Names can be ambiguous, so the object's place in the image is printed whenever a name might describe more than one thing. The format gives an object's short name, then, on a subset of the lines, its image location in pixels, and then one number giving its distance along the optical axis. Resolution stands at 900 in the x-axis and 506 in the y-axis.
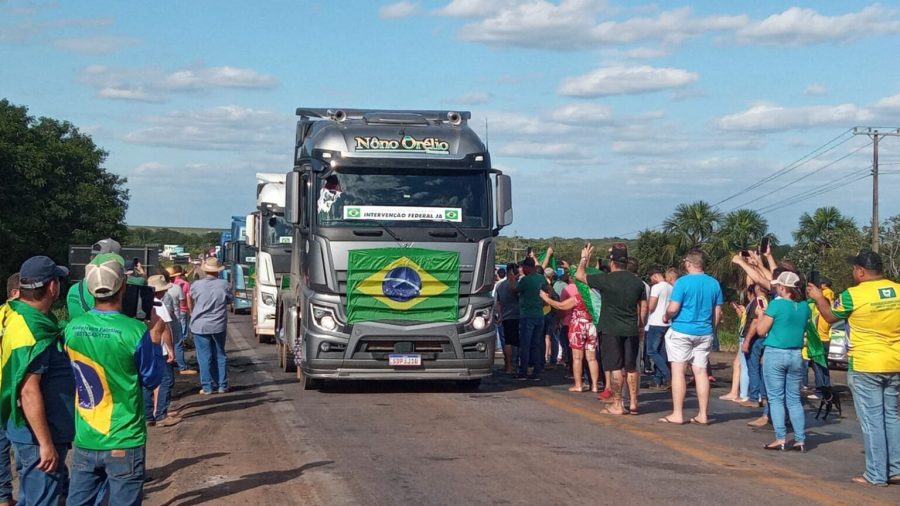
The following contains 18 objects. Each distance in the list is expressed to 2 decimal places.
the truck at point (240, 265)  36.31
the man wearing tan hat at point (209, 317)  14.52
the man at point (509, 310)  17.80
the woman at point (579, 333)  15.23
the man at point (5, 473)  7.19
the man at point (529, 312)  17.17
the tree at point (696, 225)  60.91
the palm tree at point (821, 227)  66.69
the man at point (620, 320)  12.76
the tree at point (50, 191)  63.44
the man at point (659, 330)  16.08
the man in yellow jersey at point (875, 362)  8.89
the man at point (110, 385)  5.78
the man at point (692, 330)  12.06
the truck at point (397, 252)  14.34
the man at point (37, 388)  6.04
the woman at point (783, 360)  10.49
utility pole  48.36
